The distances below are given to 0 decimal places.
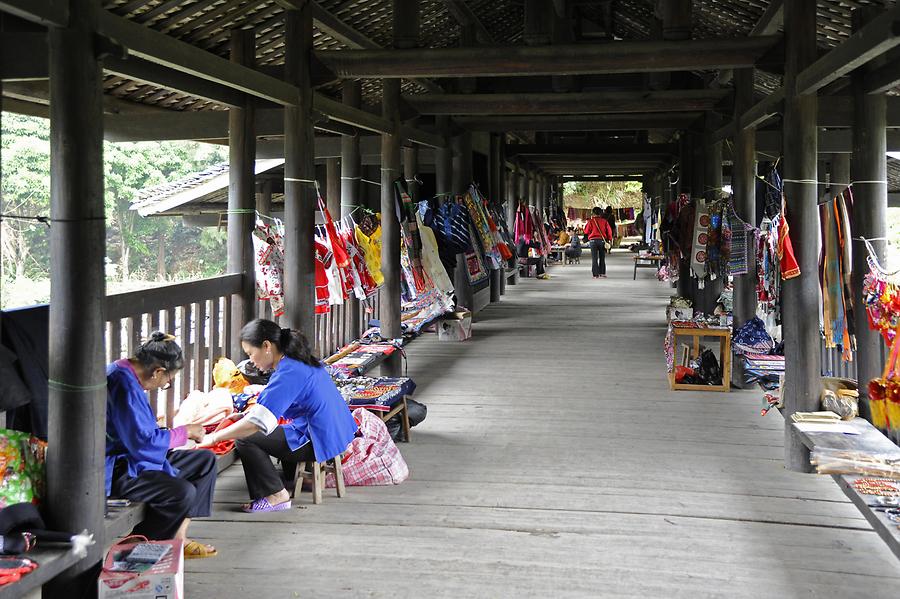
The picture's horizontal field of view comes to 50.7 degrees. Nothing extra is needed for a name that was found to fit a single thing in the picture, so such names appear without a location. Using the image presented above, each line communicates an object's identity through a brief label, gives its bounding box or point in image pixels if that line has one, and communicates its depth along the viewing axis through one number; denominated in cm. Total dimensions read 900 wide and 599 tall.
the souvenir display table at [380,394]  599
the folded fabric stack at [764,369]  767
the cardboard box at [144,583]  337
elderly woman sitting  380
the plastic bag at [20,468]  326
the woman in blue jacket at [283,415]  475
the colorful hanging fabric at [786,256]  561
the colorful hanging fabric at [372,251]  870
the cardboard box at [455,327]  1070
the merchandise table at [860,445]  439
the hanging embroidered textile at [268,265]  663
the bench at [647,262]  2185
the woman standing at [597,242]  1934
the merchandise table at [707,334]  805
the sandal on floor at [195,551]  416
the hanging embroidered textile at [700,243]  902
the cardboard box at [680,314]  968
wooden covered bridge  340
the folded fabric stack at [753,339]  813
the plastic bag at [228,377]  593
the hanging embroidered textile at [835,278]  586
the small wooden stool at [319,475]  494
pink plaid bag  527
